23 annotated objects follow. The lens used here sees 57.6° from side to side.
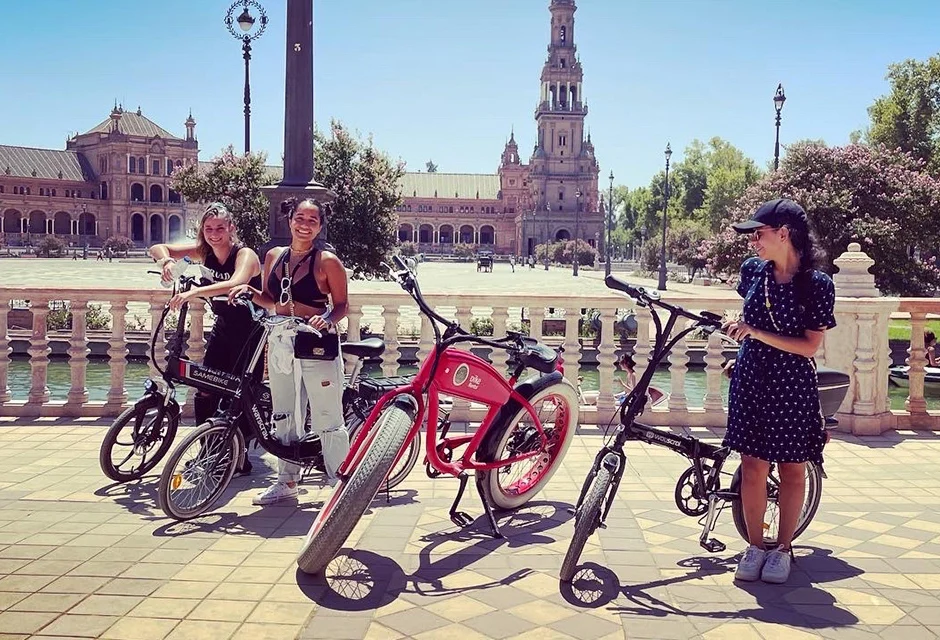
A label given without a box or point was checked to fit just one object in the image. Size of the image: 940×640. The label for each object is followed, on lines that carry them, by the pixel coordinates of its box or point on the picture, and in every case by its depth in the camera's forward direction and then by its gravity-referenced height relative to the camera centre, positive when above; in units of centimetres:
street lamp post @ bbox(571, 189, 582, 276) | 11190 +592
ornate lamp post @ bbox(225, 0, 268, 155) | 2173 +595
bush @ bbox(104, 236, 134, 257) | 8813 +96
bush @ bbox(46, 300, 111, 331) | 2212 -175
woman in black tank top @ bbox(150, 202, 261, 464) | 562 -5
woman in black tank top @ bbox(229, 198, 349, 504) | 503 -31
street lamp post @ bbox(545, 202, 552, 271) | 11744 +465
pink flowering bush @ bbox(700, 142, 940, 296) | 2681 +189
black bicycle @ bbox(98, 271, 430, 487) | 531 -102
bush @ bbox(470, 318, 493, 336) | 2249 -178
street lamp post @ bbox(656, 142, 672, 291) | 4841 -48
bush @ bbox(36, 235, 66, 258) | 8206 +39
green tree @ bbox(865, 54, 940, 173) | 4391 +811
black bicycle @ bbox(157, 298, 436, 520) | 486 -108
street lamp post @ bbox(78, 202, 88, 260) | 10862 +463
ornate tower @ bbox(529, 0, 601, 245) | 11775 +1438
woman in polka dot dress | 396 -51
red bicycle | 395 -95
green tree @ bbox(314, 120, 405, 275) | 2552 +184
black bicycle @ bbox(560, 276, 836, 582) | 403 -109
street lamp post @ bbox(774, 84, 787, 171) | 3133 +610
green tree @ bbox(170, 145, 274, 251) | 2522 +209
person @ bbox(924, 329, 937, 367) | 1552 -172
